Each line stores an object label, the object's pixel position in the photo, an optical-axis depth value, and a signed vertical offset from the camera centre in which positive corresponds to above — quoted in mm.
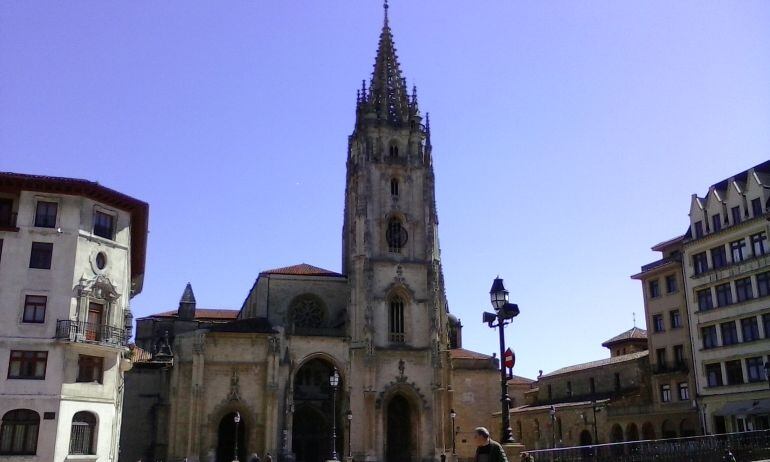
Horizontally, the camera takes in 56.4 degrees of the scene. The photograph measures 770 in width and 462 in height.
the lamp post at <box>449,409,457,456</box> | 53088 +409
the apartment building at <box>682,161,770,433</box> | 40844 +7495
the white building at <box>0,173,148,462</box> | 29625 +4749
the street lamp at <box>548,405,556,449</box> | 54041 +222
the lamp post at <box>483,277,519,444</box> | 18375 +2821
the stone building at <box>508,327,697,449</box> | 48812 +1494
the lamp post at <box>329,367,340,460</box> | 36938 +2283
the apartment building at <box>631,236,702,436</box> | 46469 +5704
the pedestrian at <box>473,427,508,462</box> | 10945 -321
